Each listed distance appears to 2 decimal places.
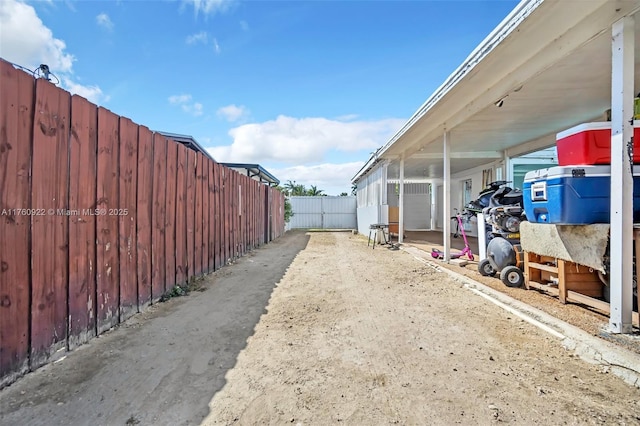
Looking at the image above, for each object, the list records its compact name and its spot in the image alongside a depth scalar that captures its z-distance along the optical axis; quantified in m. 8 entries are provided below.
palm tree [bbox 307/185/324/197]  34.28
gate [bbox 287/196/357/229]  22.59
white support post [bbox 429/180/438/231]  18.31
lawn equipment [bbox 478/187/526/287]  4.77
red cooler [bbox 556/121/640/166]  3.13
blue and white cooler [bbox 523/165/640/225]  3.17
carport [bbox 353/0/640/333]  2.73
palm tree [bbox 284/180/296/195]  32.47
